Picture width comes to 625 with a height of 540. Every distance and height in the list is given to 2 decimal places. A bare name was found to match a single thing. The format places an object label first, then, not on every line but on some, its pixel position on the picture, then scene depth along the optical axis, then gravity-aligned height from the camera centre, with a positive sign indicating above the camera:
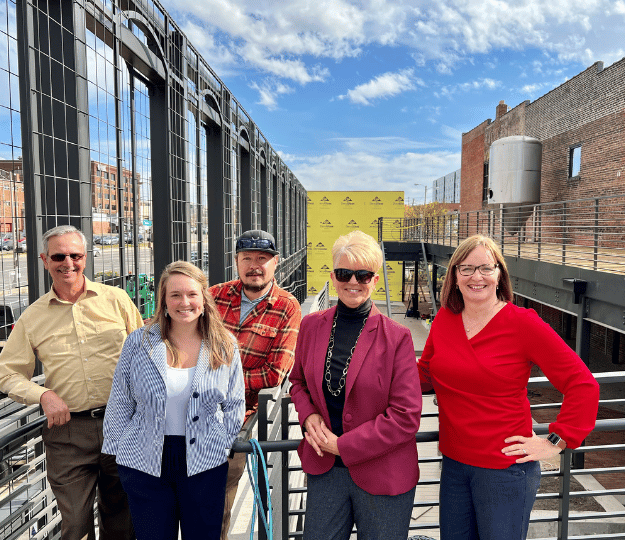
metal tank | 17.53 +2.66
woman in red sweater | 1.78 -0.70
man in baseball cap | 2.43 -0.45
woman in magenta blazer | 1.74 -0.69
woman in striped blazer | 1.93 -0.79
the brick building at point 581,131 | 14.44 +4.07
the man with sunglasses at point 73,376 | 2.30 -0.73
